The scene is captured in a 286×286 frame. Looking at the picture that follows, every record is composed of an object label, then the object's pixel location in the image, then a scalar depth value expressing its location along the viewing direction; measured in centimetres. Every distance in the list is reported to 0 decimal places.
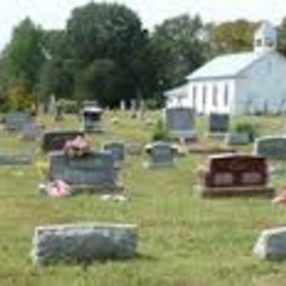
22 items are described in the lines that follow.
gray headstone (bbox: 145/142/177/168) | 2848
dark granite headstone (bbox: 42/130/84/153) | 3152
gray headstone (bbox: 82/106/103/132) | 4609
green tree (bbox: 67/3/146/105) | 9550
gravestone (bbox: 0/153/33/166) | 2925
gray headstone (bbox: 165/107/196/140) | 4094
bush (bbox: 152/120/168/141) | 3984
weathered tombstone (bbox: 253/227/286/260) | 1110
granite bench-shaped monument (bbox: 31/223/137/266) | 1085
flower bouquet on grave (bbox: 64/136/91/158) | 2022
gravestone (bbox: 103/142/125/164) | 2835
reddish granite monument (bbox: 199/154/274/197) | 1938
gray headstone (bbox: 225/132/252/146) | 3850
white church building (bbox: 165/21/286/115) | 8688
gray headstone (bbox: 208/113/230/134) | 4272
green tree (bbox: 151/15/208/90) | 10856
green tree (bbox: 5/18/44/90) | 11819
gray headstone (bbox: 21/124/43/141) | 4050
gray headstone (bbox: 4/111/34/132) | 4406
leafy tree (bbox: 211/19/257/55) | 11819
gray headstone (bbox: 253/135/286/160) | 2886
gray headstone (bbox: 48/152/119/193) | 1995
